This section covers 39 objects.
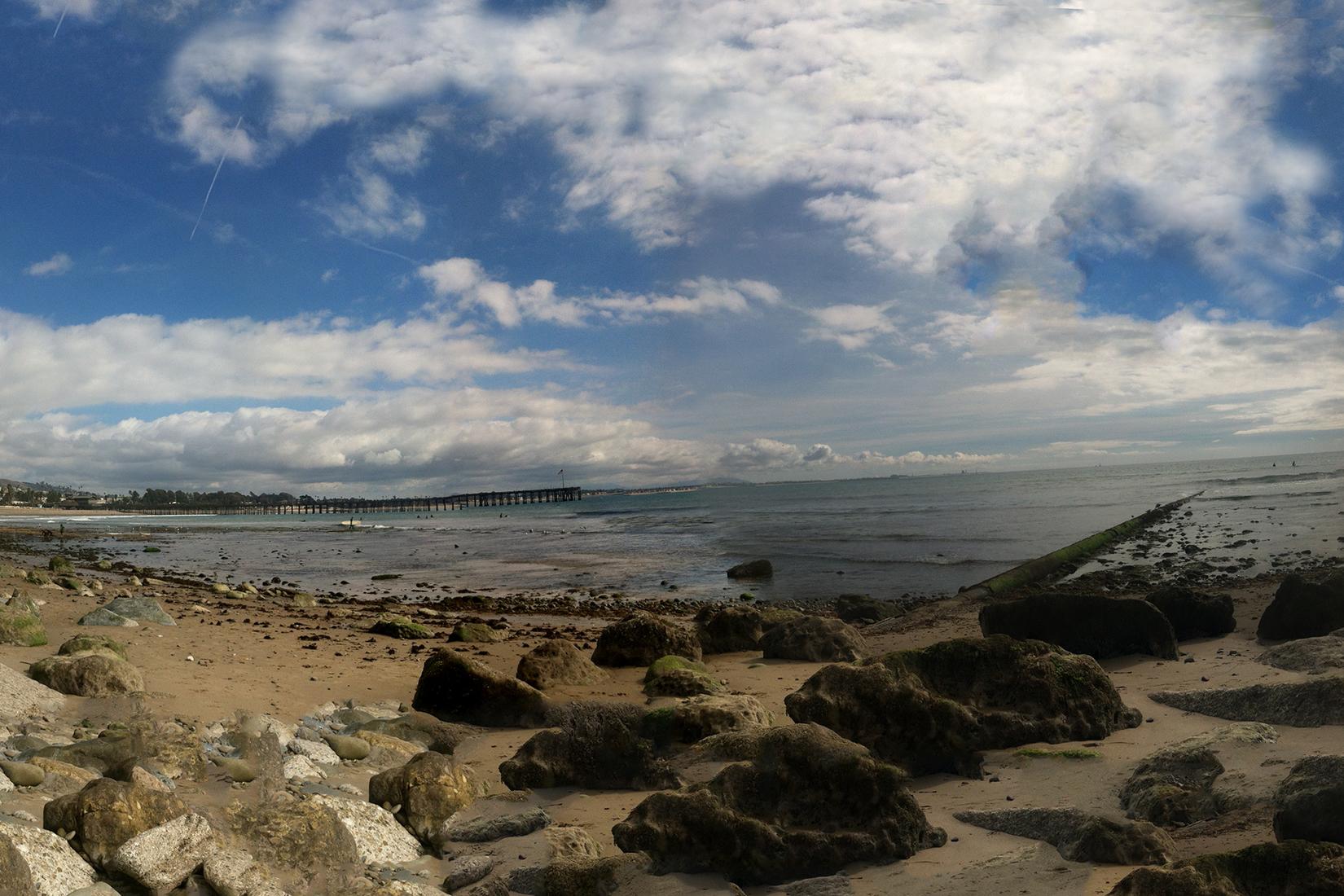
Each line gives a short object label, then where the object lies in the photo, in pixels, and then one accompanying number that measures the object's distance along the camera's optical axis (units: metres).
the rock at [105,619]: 12.02
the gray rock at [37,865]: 3.97
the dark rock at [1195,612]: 11.21
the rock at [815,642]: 11.64
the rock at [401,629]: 14.46
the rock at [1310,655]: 8.05
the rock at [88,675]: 8.02
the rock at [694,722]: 7.04
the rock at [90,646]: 9.11
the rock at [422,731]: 8.01
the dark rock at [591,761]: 6.58
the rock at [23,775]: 5.27
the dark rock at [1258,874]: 3.79
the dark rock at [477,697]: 8.78
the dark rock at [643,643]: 12.13
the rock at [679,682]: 9.90
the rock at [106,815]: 4.51
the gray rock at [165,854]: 4.43
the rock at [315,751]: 6.78
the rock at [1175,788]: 5.20
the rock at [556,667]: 10.19
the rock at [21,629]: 9.78
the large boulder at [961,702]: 6.74
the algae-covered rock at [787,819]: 5.01
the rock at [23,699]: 7.03
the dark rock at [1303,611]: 9.91
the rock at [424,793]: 5.78
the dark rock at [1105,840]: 4.65
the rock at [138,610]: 12.73
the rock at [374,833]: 5.29
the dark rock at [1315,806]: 4.20
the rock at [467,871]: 5.06
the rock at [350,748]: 7.06
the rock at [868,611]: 16.91
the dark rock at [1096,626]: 9.91
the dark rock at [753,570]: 25.78
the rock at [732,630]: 13.17
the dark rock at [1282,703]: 6.57
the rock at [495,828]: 5.69
